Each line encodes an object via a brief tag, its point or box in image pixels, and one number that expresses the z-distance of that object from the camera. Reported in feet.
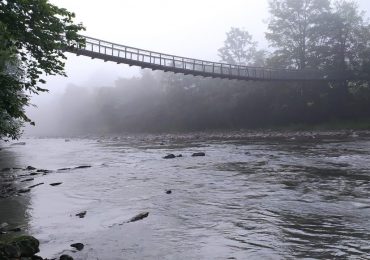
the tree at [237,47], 257.75
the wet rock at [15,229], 32.98
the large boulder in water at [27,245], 25.69
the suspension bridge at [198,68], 93.91
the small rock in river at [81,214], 37.20
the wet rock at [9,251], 23.50
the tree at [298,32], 164.25
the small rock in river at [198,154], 84.02
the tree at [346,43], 156.15
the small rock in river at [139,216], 35.11
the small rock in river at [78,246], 27.86
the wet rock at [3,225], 33.69
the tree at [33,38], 28.43
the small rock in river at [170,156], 82.24
